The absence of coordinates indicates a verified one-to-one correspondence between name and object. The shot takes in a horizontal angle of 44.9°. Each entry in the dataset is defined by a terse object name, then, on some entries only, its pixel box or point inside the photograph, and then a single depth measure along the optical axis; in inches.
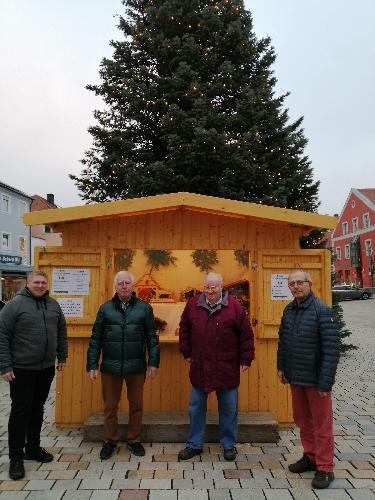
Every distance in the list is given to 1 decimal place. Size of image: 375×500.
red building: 1739.7
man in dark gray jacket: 163.8
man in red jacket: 178.5
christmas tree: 412.8
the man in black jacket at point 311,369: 153.6
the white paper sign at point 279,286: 223.9
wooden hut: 220.1
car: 1338.6
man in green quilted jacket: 181.8
